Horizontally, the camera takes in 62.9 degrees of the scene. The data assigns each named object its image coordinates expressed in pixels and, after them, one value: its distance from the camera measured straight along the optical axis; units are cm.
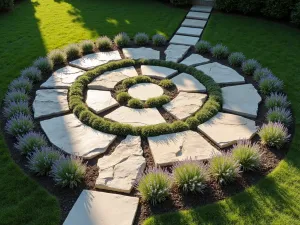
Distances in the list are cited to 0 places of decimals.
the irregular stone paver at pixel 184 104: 323
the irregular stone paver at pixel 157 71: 394
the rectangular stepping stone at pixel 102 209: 212
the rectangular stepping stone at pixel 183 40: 499
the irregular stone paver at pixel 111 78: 371
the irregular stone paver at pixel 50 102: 326
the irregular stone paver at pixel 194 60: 428
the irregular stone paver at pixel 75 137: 276
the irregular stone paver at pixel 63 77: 375
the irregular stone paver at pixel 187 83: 366
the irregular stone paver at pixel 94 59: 420
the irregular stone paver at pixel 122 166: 240
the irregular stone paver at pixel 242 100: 330
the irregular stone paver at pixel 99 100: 330
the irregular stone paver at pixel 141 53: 448
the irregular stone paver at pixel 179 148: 267
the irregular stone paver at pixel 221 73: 385
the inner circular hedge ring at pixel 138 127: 297
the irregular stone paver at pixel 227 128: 289
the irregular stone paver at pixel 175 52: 443
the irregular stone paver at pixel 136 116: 310
